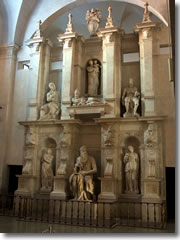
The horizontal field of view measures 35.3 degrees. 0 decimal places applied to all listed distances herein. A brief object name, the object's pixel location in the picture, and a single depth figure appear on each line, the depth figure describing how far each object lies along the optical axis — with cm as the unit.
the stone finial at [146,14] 1109
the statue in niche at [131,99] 1069
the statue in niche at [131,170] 1019
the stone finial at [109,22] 1149
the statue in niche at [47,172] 1120
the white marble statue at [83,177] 986
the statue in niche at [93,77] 1198
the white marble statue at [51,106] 1171
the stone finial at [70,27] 1205
